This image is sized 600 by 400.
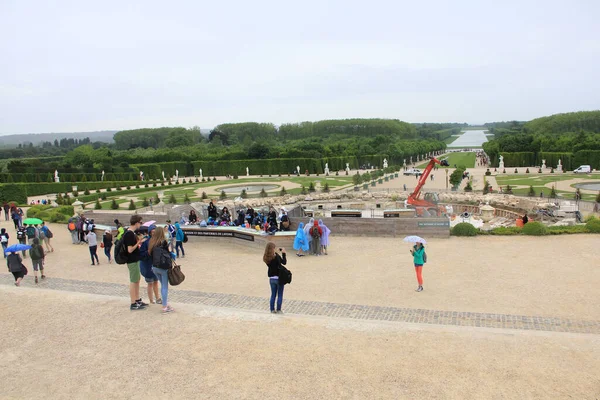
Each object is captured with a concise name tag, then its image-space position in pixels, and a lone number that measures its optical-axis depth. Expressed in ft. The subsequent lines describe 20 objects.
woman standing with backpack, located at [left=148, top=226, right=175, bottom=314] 32.94
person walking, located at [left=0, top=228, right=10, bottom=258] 61.21
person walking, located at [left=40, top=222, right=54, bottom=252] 65.89
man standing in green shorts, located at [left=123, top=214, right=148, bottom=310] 33.65
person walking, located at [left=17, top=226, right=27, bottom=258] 62.42
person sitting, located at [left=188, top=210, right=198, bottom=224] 78.07
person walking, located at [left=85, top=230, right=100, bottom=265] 57.82
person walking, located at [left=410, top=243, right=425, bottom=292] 43.98
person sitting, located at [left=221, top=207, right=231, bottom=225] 79.32
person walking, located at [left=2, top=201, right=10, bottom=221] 101.64
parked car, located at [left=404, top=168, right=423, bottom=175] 210.49
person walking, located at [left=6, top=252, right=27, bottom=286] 45.14
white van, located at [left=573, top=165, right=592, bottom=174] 181.98
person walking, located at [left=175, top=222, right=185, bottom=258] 60.85
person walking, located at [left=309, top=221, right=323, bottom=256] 60.49
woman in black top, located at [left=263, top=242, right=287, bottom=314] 33.63
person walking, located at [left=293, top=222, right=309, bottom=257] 60.18
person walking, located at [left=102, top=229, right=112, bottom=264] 59.31
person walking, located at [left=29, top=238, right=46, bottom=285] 47.26
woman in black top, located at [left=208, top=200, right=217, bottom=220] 81.70
